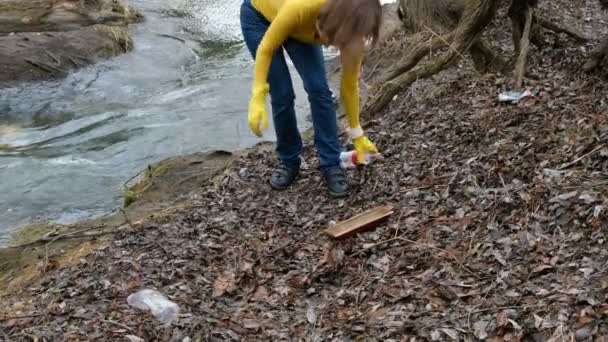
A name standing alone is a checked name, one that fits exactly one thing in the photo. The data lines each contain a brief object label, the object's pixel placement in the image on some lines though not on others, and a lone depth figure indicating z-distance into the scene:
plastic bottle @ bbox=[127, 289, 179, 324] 2.94
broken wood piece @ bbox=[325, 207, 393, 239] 3.38
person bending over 3.10
